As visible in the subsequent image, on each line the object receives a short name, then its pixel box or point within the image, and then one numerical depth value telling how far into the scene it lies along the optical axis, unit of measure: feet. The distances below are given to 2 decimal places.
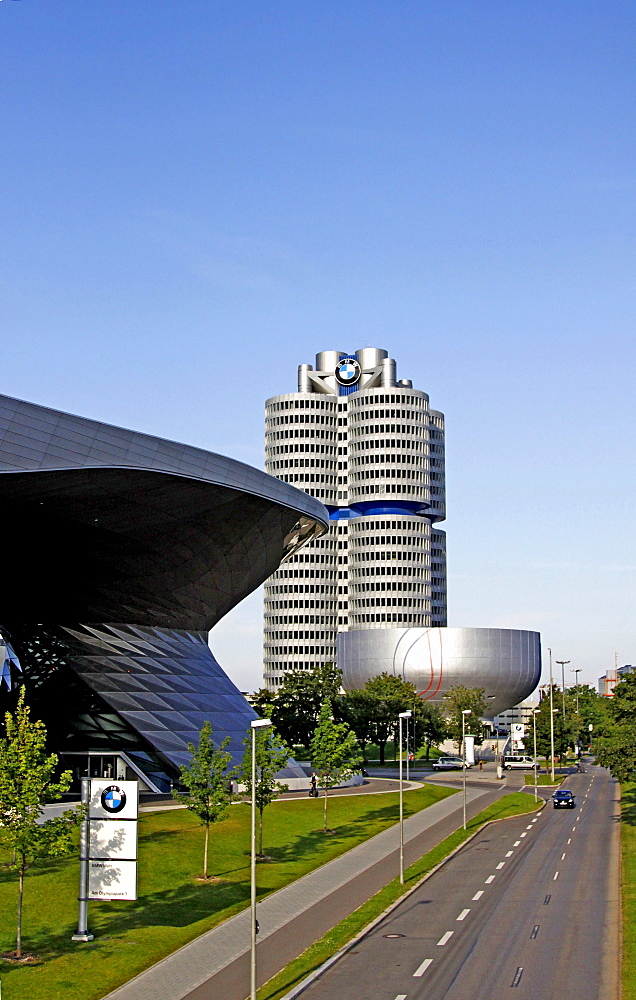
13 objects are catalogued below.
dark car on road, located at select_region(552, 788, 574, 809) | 239.60
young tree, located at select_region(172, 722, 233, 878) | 140.15
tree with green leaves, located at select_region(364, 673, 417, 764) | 392.68
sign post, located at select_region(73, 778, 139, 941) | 95.45
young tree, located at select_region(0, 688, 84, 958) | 98.63
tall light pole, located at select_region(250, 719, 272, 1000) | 75.41
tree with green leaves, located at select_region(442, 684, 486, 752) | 424.46
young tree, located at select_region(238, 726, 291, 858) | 151.28
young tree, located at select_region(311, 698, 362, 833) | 192.85
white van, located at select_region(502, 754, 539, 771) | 391.65
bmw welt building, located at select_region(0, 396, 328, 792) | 188.03
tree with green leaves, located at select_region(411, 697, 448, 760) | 424.05
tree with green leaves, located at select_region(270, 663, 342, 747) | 313.73
